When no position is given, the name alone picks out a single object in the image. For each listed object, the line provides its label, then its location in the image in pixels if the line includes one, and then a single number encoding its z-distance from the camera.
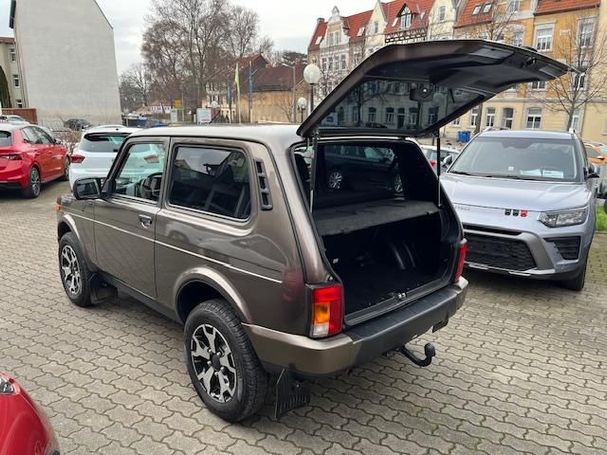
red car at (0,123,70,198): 9.76
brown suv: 2.39
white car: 9.02
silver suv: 4.75
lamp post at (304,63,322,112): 15.11
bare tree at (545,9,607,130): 23.97
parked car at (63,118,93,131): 33.38
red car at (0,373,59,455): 1.70
